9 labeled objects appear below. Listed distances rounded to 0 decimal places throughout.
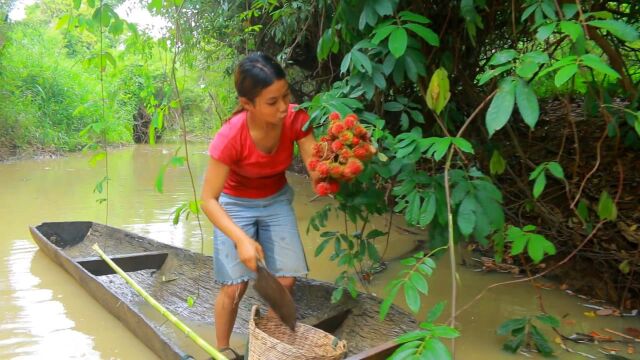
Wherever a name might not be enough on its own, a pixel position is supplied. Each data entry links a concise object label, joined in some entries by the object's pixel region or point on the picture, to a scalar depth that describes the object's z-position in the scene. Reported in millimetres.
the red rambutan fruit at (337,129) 1710
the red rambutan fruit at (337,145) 1705
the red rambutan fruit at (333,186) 1833
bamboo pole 1800
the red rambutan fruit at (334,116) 1798
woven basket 1777
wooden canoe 2336
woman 1966
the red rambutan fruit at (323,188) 1806
